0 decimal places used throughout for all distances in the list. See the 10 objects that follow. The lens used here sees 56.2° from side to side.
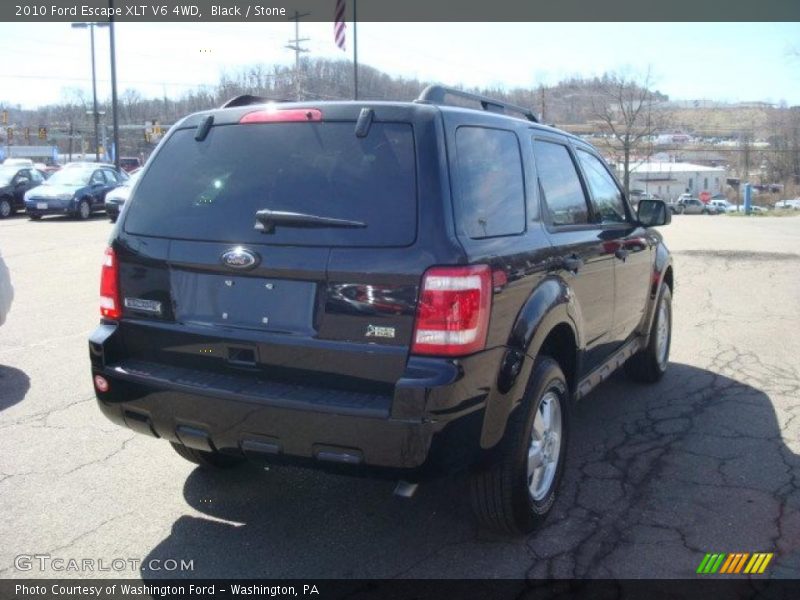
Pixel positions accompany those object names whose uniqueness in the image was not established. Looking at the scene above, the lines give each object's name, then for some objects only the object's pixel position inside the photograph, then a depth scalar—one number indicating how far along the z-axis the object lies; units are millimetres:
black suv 2900
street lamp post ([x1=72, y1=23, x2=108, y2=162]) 35531
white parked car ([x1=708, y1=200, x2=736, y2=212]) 71925
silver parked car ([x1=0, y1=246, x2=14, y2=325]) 6234
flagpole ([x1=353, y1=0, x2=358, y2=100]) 25075
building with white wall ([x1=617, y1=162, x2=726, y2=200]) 99244
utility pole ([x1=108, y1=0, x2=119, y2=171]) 30219
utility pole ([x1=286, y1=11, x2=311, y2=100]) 31133
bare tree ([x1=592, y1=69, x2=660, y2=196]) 55906
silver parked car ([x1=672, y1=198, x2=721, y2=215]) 67800
